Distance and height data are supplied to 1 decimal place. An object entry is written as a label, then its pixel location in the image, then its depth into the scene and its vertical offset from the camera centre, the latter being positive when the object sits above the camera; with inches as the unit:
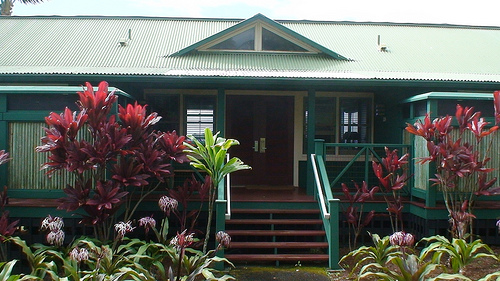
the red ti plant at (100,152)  235.0 -6.3
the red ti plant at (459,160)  260.4 -9.4
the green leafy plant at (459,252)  238.8 -56.5
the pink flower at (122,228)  221.8 -43.1
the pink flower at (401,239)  218.5 -46.5
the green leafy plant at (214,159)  260.1 -10.3
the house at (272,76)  330.3 +46.1
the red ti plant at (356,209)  283.6 -41.3
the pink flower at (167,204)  245.9 -33.9
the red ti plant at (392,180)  278.1 -21.9
